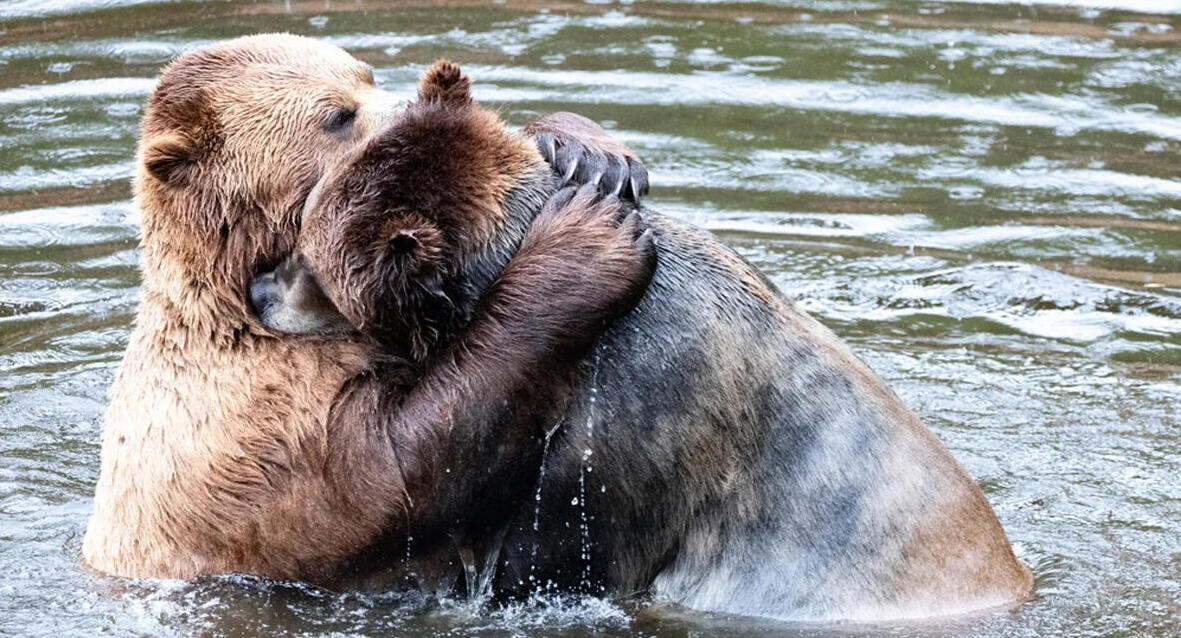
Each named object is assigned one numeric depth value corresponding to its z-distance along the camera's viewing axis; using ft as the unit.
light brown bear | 36.91
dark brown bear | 37.81
